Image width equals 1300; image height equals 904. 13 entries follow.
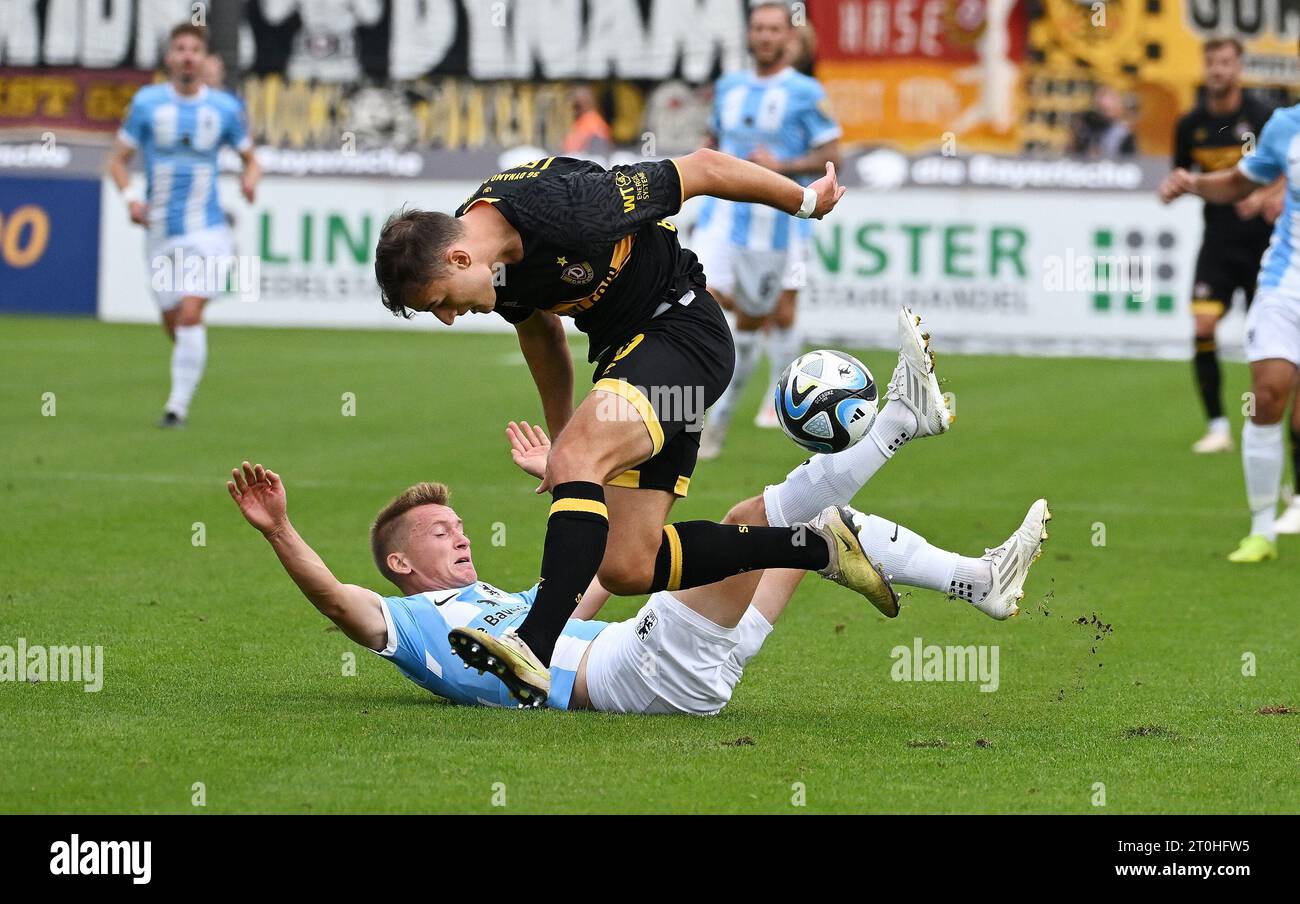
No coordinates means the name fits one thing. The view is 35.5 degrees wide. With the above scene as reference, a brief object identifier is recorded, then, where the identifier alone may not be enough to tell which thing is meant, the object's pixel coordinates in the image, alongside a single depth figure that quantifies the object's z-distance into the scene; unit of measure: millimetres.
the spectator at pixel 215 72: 18052
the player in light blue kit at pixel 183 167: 14336
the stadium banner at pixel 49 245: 22359
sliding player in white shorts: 5832
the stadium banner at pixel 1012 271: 20219
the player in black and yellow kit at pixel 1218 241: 12914
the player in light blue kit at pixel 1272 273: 9234
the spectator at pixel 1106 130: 25156
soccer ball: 6180
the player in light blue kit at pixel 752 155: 13906
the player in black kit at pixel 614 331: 5504
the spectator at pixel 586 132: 23984
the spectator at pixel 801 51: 14430
